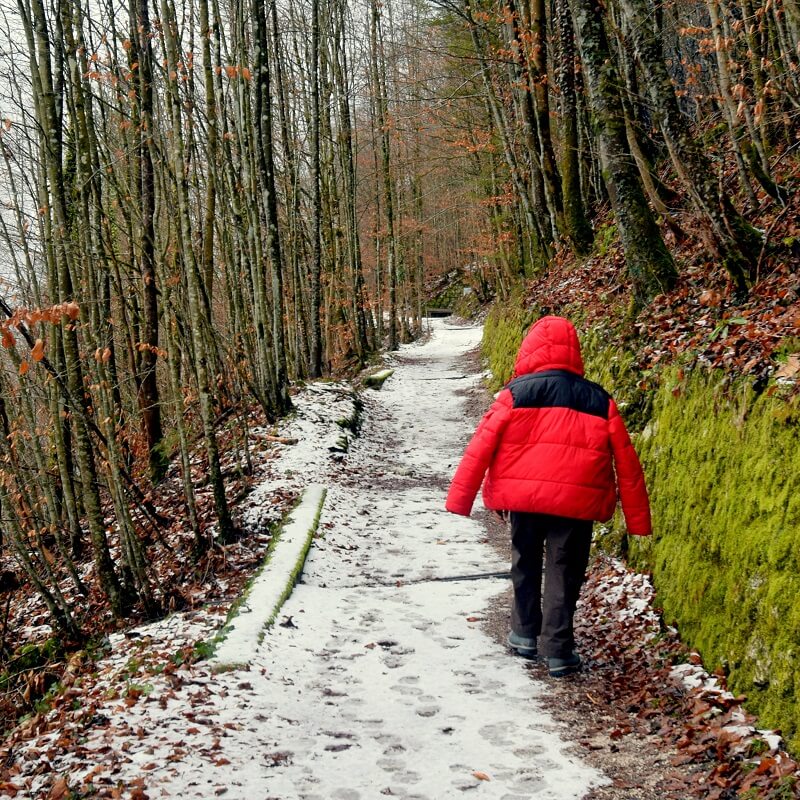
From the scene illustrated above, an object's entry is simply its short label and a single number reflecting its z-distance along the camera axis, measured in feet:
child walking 13.35
